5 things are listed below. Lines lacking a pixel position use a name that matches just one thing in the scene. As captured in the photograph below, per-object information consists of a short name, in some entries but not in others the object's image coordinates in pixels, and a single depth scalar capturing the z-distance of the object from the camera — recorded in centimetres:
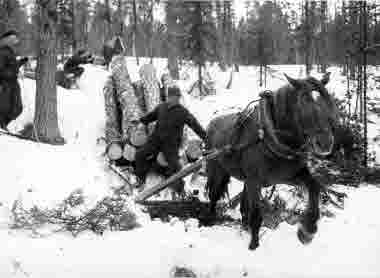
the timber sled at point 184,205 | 595
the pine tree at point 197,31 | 1920
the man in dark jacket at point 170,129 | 686
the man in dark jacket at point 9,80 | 895
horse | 404
